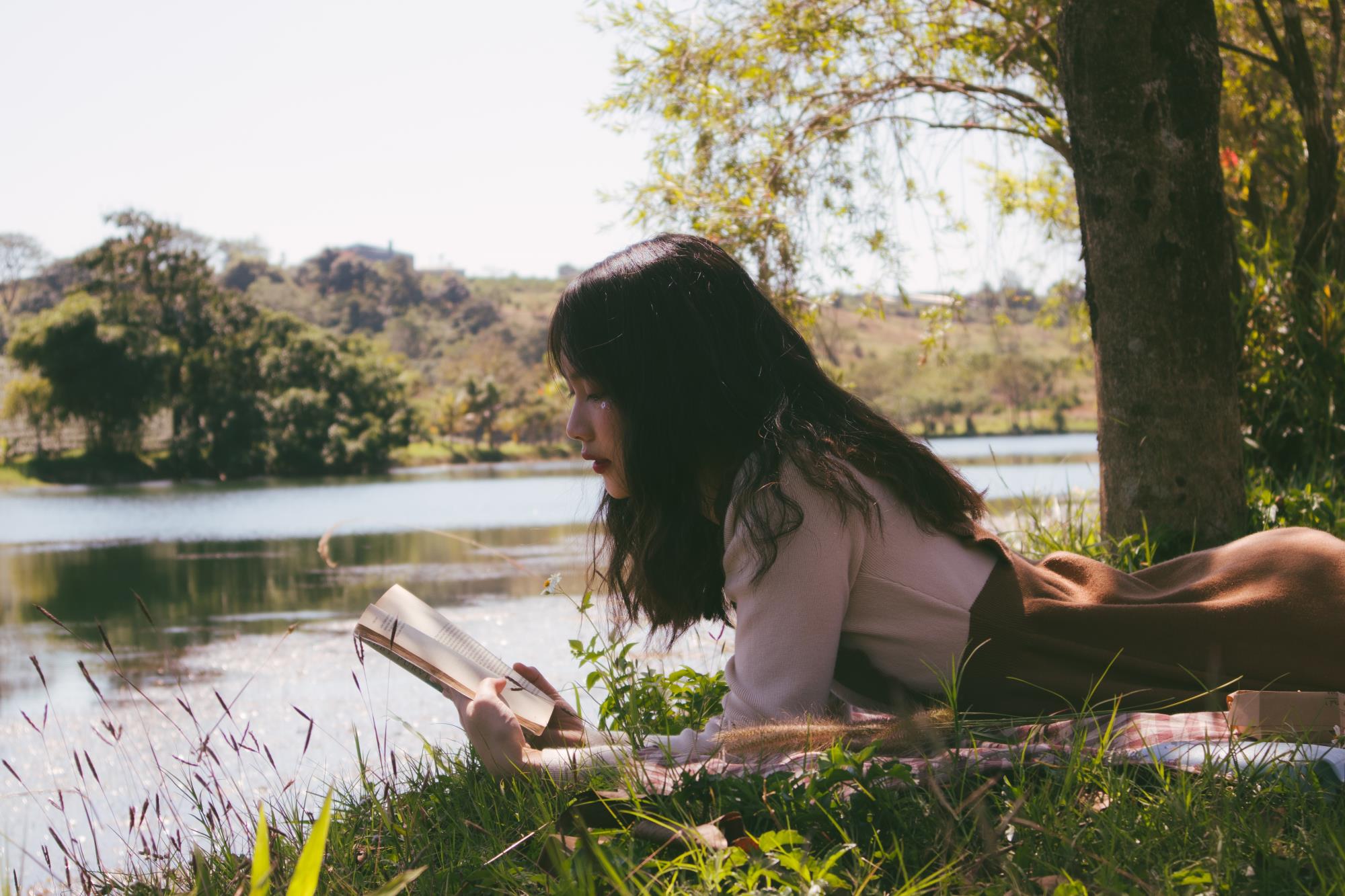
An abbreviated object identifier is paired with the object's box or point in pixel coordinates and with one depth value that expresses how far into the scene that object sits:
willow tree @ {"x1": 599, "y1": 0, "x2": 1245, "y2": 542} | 4.91
